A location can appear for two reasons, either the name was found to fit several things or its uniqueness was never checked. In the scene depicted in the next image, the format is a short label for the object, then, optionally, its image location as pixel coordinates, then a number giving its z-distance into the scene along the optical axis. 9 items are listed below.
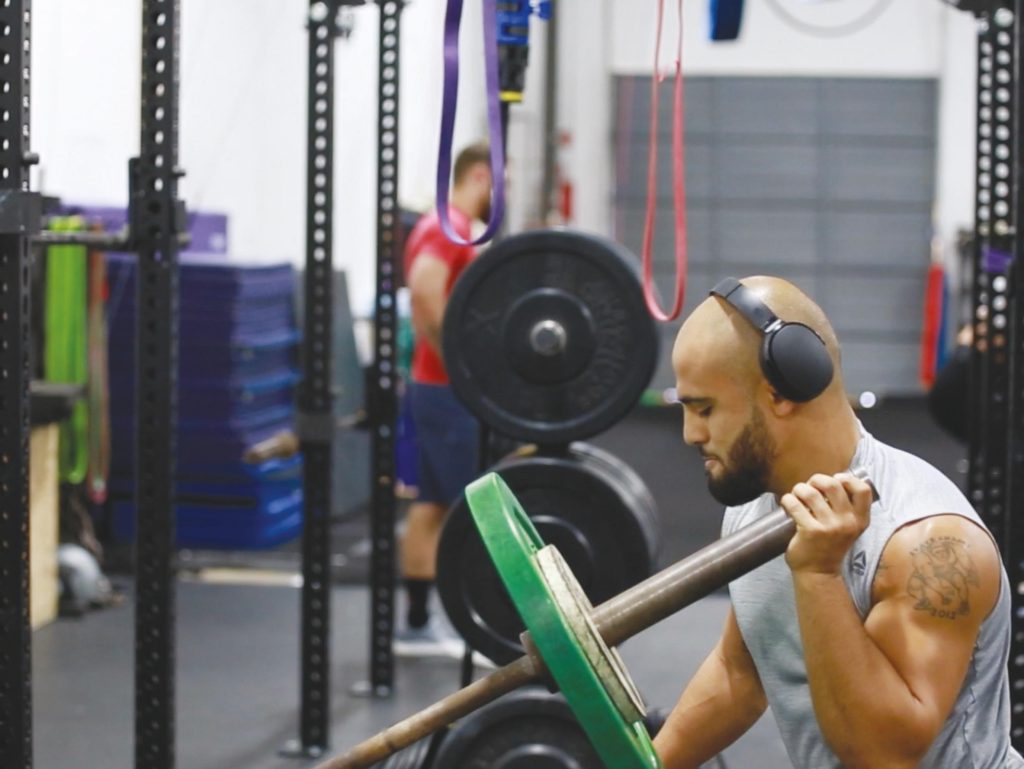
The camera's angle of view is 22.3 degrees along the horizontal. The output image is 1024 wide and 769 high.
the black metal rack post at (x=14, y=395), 3.84
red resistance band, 3.61
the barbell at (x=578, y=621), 2.41
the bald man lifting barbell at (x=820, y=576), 2.59
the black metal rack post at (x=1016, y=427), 5.15
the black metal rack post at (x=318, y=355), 6.06
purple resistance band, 3.59
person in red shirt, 7.43
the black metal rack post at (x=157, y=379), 4.62
